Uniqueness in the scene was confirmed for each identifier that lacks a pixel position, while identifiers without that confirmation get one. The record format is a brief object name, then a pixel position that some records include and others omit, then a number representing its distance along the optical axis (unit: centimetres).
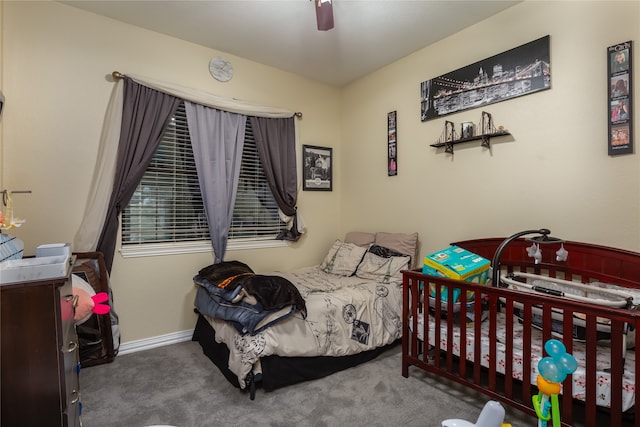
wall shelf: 249
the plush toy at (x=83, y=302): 185
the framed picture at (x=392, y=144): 329
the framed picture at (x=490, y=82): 225
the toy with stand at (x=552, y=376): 101
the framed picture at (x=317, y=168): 368
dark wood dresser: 100
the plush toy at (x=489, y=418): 103
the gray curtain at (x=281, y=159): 330
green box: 198
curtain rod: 254
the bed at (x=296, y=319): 199
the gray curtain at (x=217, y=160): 293
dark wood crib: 139
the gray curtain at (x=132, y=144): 253
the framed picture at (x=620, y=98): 188
